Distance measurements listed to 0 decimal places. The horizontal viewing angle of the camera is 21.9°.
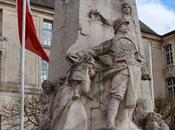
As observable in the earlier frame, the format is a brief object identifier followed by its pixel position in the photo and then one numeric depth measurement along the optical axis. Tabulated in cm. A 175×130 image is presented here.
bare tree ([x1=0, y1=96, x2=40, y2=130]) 2383
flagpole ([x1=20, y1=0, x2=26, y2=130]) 1249
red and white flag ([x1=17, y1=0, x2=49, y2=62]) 1309
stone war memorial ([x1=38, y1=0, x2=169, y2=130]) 832
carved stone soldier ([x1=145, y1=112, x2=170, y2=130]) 877
